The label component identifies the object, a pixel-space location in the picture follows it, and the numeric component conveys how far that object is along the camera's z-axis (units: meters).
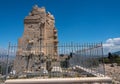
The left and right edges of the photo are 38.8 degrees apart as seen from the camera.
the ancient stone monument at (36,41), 13.84
